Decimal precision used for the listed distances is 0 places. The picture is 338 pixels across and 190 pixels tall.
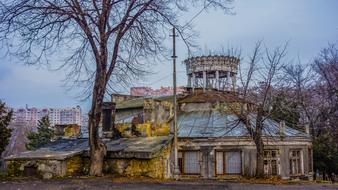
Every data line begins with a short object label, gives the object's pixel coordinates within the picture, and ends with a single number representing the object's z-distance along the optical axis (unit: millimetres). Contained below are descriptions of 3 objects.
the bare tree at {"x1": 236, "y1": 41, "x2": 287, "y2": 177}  22547
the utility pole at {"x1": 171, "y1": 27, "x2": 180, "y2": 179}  24719
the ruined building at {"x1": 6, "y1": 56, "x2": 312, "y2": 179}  23281
